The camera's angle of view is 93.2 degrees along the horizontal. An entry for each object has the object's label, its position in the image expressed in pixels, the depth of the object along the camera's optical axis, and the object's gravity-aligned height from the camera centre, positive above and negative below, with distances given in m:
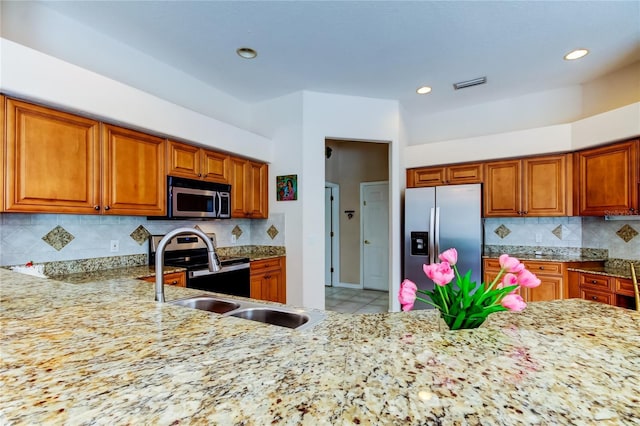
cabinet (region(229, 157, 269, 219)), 3.48 +0.31
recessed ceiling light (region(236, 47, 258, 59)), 2.78 +1.52
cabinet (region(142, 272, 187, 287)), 2.42 -0.52
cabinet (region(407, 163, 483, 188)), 3.80 +0.51
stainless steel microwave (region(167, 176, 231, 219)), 2.78 +0.15
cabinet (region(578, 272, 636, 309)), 2.58 -0.68
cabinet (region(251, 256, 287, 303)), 3.31 -0.74
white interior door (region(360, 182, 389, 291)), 5.43 -0.41
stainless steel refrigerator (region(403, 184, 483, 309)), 3.47 -0.16
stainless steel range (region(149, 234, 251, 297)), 2.71 -0.49
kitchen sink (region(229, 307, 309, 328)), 1.43 -0.49
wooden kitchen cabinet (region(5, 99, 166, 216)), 1.88 +0.36
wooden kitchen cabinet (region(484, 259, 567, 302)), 3.09 -0.71
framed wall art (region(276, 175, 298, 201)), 3.66 +0.33
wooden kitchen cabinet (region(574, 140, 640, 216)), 2.78 +0.33
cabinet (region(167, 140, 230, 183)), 2.81 +0.52
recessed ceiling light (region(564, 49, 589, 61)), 2.78 +1.49
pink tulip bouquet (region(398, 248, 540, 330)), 0.81 -0.22
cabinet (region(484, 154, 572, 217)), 3.37 +0.31
